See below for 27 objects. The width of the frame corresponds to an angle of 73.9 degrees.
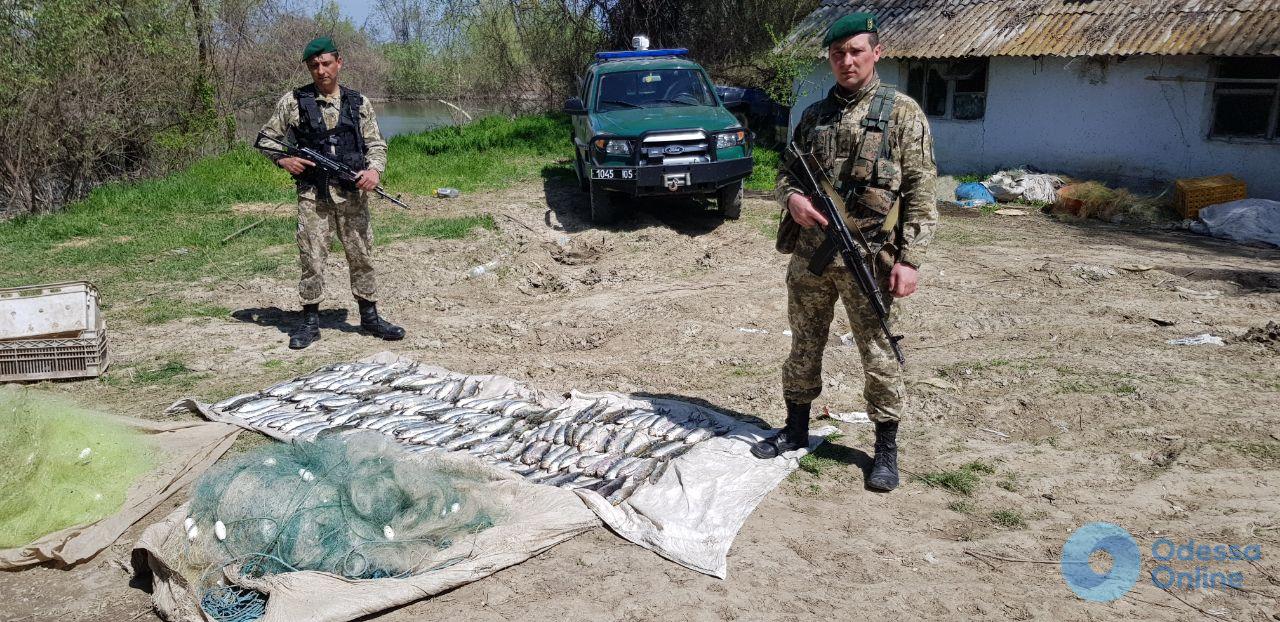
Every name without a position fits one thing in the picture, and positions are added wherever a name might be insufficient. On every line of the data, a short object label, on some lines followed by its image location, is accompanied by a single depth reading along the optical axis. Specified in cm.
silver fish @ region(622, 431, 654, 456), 483
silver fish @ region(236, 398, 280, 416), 542
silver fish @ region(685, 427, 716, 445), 493
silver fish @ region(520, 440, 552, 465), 470
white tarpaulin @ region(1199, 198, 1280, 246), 1076
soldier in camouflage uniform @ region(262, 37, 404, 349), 652
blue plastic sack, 1340
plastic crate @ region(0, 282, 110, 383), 593
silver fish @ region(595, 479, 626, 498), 428
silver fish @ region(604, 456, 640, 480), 449
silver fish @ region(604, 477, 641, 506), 421
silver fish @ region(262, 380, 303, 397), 574
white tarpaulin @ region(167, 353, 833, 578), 385
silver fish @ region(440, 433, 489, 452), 486
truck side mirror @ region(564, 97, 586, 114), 1106
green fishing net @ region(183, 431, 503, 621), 354
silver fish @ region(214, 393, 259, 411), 548
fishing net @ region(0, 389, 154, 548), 393
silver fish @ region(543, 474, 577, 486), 437
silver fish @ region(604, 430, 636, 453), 485
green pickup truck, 1006
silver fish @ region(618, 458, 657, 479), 448
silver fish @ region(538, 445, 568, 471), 465
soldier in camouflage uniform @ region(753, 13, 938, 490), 400
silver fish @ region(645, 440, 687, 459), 473
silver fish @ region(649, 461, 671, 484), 444
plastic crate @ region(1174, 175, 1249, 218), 1198
